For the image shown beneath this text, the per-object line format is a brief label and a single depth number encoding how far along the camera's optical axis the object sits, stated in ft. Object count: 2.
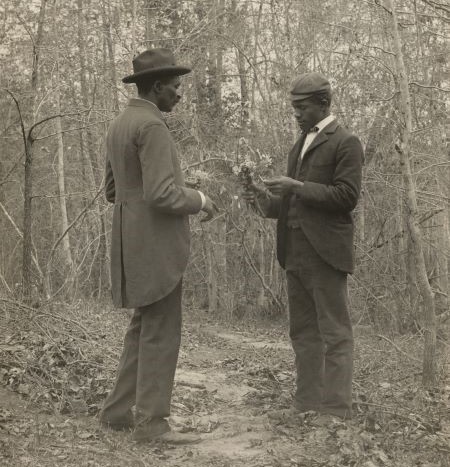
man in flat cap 14.89
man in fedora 13.89
